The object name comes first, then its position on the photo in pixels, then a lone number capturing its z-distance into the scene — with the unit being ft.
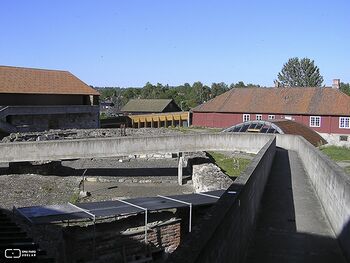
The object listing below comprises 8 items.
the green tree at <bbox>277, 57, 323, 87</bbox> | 358.84
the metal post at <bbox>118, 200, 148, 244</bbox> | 45.50
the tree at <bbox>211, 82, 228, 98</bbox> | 454.15
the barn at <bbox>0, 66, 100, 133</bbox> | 148.05
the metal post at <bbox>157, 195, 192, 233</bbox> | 47.25
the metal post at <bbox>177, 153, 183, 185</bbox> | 90.68
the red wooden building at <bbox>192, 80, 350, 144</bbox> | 164.35
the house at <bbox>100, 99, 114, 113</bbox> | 363.15
